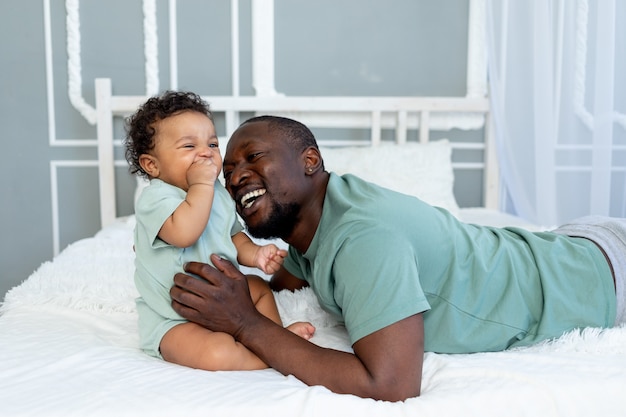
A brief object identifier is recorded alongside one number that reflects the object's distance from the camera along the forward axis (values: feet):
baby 3.50
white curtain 5.31
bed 2.80
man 3.08
